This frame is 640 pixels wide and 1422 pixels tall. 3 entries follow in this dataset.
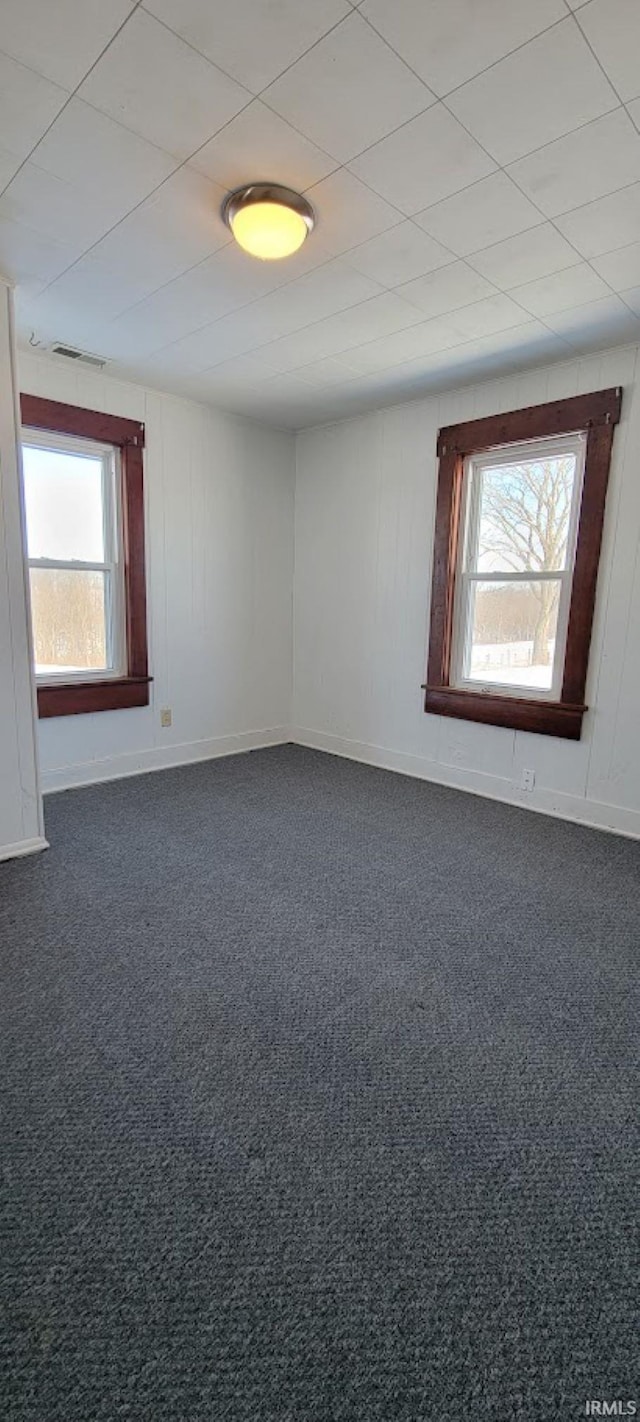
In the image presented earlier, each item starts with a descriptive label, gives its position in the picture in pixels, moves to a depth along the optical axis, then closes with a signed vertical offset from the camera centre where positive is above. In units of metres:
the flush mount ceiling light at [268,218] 1.90 +1.24
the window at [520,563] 3.23 +0.29
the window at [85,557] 3.50 +0.27
